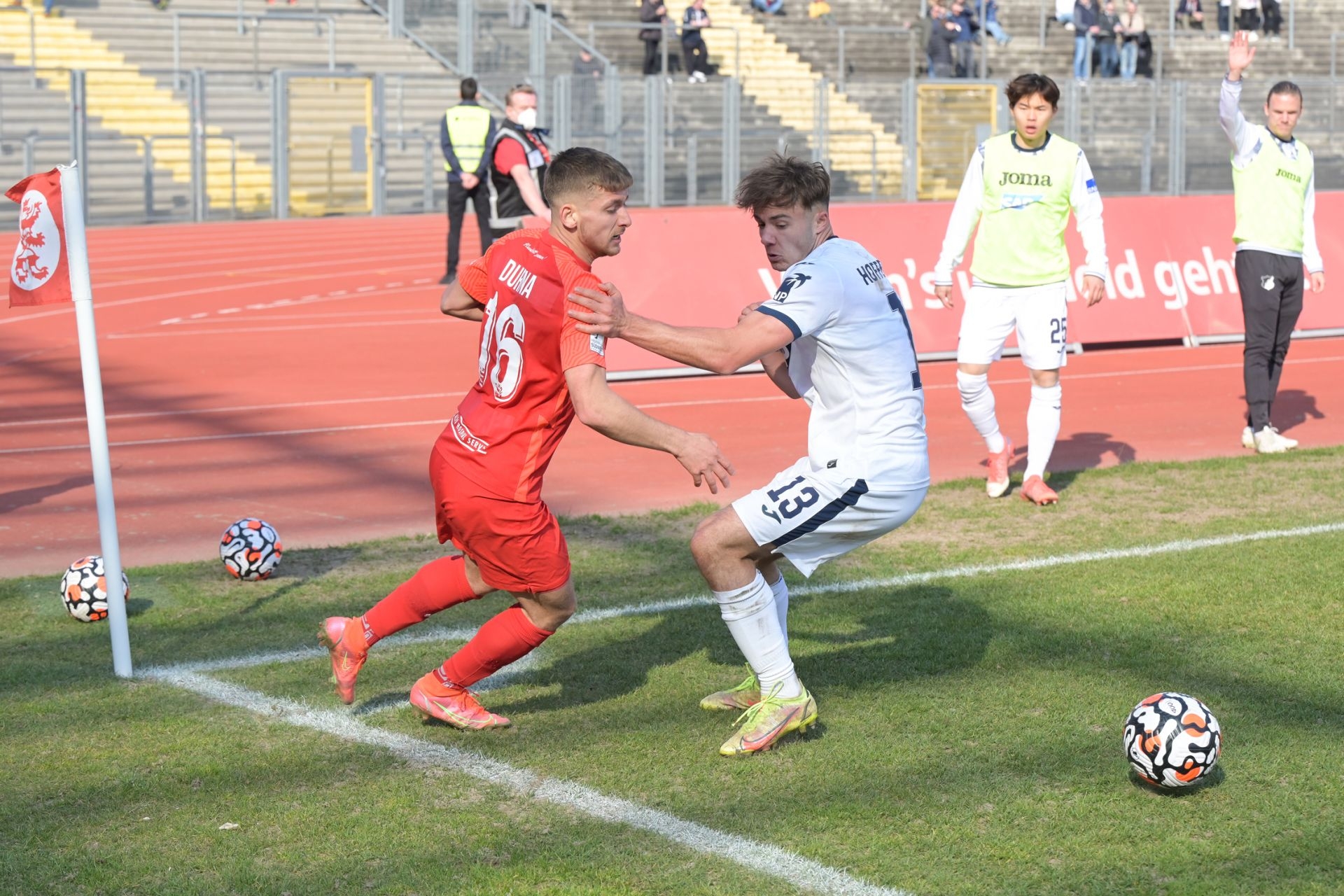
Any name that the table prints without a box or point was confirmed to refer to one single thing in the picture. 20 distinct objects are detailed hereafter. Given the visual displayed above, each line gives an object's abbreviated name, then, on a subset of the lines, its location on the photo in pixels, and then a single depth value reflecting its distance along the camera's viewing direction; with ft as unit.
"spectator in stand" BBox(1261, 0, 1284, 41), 138.21
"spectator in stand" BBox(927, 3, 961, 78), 119.03
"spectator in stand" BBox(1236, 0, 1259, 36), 137.39
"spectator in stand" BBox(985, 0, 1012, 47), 128.57
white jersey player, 17.29
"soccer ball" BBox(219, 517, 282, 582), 24.61
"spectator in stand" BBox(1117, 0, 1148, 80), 125.59
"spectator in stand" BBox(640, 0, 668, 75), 110.73
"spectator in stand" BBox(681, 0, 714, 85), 111.55
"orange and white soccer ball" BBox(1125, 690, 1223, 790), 15.67
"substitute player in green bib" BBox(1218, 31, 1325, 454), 33.96
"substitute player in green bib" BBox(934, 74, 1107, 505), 29.94
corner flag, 20.22
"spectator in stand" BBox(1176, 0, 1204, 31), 136.05
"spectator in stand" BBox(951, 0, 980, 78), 120.37
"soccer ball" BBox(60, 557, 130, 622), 22.54
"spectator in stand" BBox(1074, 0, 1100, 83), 123.13
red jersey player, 15.96
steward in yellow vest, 60.85
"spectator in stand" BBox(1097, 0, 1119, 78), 125.39
